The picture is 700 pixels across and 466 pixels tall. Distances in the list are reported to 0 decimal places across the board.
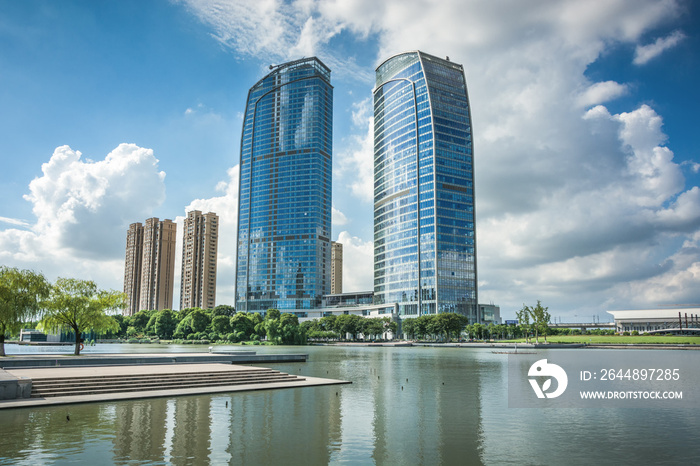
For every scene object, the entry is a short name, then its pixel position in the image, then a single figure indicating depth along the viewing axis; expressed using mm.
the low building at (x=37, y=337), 170875
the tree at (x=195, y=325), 199125
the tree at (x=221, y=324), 186625
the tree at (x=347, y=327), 198750
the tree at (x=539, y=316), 155500
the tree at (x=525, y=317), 158750
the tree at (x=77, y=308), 65688
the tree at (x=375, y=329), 198750
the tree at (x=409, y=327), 191375
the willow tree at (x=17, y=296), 57281
